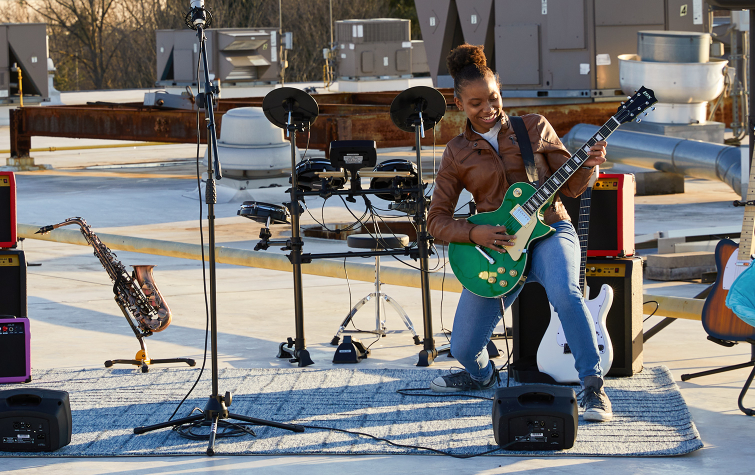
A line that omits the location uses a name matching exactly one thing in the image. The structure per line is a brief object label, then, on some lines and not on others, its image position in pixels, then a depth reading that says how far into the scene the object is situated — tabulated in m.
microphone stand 10.30
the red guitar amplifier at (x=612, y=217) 12.88
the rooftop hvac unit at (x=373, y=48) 63.51
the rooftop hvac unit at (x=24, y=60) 50.67
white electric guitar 12.39
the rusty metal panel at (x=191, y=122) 30.41
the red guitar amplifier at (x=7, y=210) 13.52
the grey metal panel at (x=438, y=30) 43.33
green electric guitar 10.96
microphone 10.58
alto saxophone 14.10
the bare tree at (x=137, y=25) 92.26
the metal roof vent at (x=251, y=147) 29.57
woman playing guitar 11.08
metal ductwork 25.13
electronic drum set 13.75
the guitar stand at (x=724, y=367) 12.14
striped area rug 10.36
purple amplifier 12.94
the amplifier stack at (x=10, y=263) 13.53
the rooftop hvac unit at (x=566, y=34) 36.33
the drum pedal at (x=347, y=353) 13.88
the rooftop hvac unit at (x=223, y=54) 57.69
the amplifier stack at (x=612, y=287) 12.76
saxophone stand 13.60
